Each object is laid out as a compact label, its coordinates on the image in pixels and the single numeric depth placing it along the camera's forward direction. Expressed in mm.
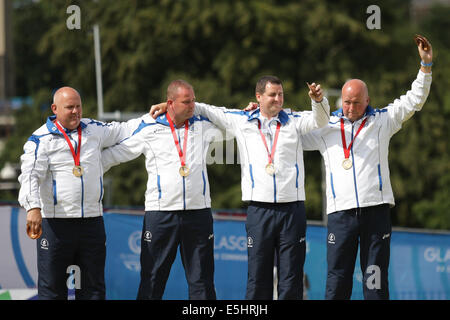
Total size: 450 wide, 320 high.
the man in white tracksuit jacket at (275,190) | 11594
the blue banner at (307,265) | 16531
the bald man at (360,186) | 11641
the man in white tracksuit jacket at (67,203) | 11578
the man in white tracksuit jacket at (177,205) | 11766
